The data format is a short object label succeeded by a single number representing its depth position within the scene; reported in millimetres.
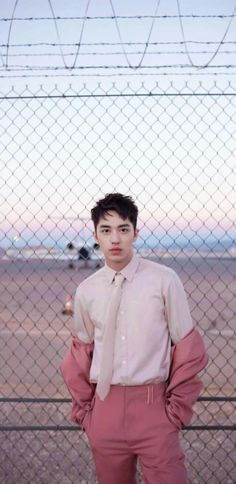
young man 2361
